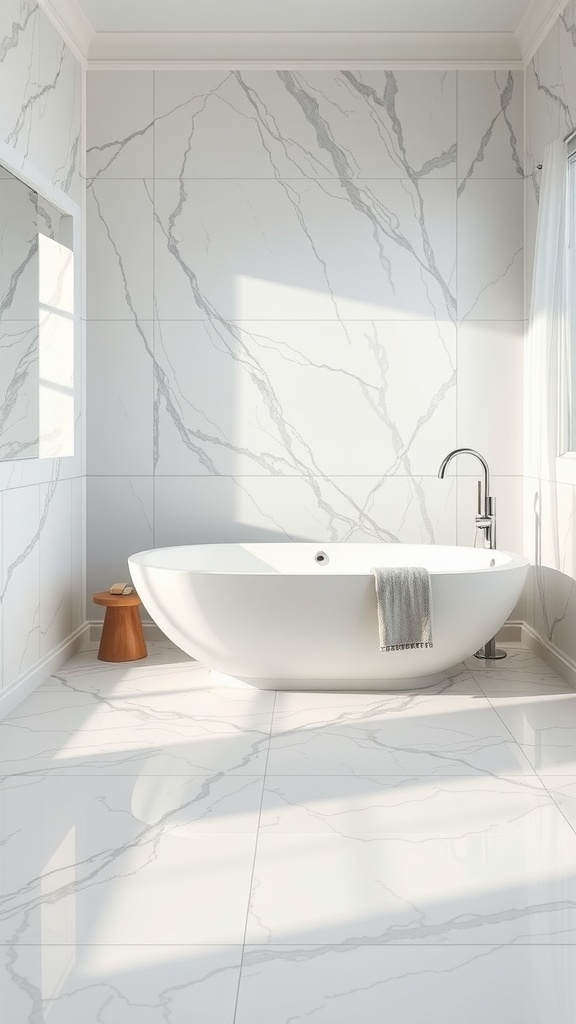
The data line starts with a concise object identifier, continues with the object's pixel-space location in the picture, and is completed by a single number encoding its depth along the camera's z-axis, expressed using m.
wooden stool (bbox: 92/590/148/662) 4.22
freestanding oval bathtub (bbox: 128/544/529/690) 3.43
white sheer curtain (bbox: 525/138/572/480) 3.83
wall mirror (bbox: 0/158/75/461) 3.46
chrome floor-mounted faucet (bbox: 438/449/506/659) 4.25
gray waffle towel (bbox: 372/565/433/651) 3.39
